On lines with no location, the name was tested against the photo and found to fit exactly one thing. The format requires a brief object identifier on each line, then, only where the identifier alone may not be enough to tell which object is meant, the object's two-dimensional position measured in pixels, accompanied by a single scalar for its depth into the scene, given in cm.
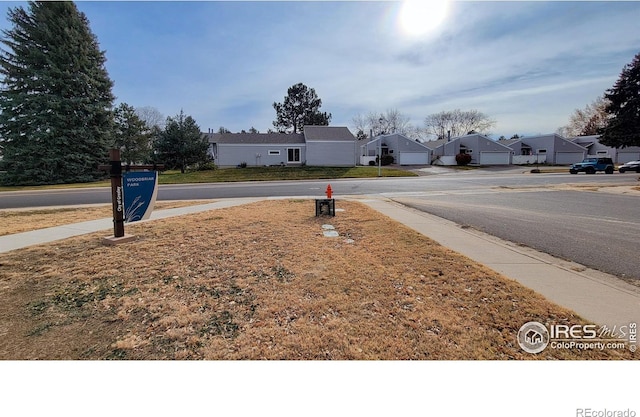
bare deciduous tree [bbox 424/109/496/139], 7512
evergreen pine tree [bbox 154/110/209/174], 3031
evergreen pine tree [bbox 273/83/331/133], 5525
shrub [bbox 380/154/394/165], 4691
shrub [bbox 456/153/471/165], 4844
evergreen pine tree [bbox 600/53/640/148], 2586
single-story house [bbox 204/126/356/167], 3650
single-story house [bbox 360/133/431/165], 4703
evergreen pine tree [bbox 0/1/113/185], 2561
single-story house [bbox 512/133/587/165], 5200
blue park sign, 632
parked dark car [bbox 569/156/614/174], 3122
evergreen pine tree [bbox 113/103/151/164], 3397
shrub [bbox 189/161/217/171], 3209
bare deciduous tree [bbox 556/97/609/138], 6337
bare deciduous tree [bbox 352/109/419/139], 7502
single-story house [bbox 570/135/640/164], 5318
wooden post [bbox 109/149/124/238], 610
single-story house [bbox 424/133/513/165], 5003
